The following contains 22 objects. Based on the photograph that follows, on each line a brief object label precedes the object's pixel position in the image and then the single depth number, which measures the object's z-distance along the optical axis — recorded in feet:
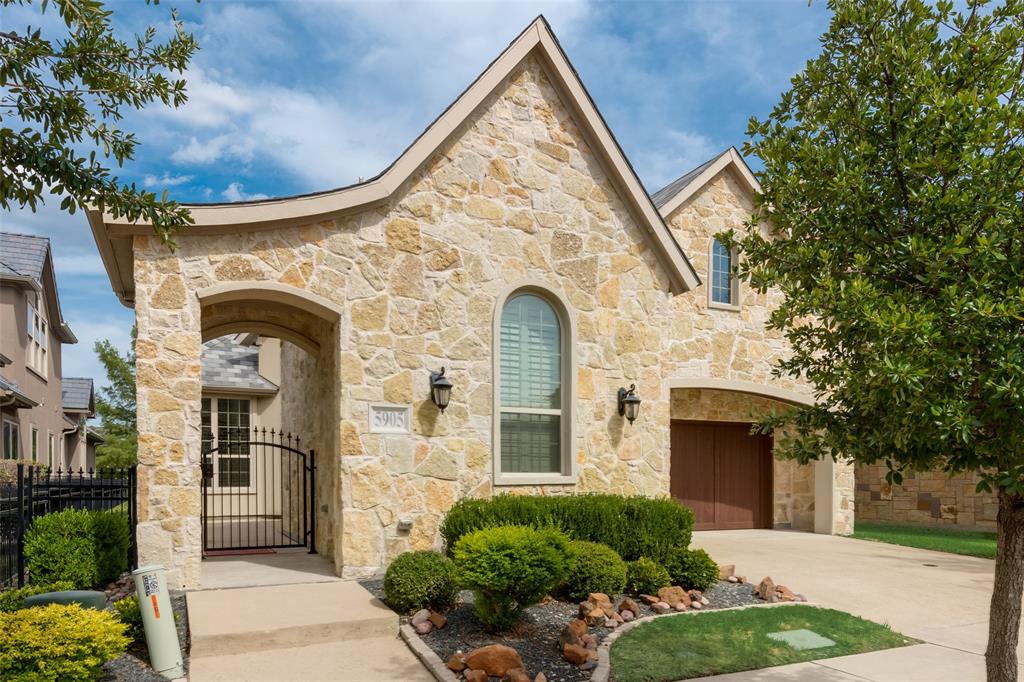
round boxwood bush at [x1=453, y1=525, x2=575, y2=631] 22.48
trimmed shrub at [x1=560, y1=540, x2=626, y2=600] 28.14
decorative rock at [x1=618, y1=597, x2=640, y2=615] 27.32
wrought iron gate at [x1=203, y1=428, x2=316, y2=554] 45.42
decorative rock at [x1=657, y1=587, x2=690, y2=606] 28.86
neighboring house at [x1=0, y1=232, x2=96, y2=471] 65.51
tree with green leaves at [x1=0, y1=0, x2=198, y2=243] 16.53
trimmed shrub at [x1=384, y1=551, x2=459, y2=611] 25.29
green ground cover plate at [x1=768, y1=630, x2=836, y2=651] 24.25
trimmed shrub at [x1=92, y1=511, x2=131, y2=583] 28.04
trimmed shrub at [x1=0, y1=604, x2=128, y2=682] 18.42
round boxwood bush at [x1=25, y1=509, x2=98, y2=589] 26.53
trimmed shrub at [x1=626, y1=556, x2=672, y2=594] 29.76
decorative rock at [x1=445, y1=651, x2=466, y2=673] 20.92
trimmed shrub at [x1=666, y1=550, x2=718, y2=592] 31.32
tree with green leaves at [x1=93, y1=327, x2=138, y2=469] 98.53
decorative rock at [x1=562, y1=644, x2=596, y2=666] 21.58
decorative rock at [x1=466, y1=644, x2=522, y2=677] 20.40
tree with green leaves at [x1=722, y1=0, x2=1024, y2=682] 13.93
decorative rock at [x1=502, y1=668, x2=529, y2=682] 19.66
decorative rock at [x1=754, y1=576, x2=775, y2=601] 30.60
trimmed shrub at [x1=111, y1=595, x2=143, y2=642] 22.54
